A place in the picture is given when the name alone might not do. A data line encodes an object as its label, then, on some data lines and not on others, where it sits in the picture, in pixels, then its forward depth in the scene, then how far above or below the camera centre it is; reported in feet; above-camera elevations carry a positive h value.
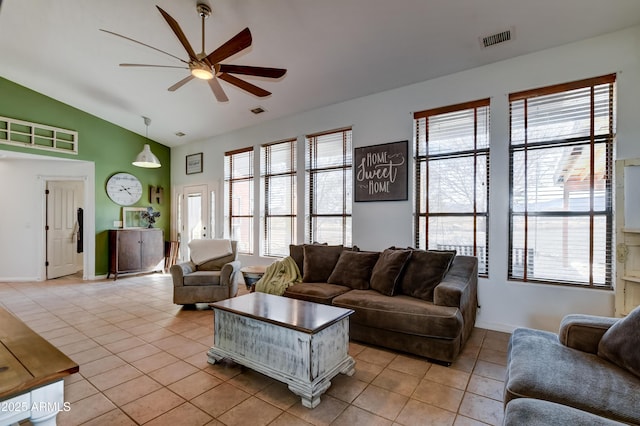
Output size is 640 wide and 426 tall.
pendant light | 18.97 +3.37
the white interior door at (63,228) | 21.09 -1.04
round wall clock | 21.57 +1.79
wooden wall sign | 13.14 +1.84
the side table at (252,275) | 13.88 -2.81
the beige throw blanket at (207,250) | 15.14 -1.84
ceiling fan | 7.88 +4.29
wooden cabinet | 20.42 -2.58
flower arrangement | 22.50 -0.20
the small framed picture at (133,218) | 22.13 -0.34
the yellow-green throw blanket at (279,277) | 12.10 -2.67
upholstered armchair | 13.69 -3.17
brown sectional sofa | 8.62 -2.75
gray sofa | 3.98 -2.63
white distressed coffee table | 6.88 -3.17
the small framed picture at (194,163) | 22.39 +3.74
